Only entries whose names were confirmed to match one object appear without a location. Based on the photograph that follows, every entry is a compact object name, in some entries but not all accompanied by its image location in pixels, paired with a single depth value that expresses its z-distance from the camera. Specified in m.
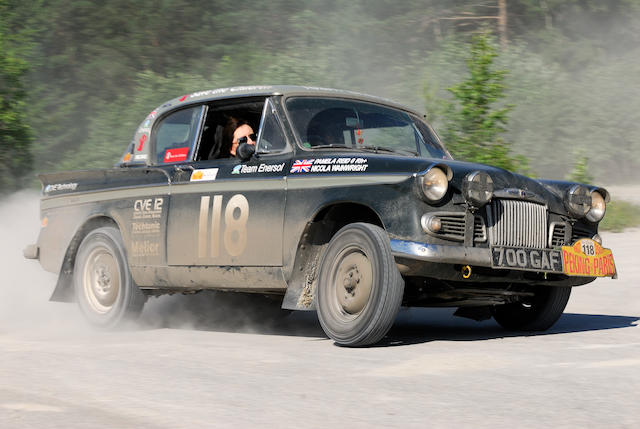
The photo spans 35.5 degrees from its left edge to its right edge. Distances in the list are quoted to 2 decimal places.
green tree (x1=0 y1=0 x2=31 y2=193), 18.14
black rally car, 6.53
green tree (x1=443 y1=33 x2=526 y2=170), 16.80
